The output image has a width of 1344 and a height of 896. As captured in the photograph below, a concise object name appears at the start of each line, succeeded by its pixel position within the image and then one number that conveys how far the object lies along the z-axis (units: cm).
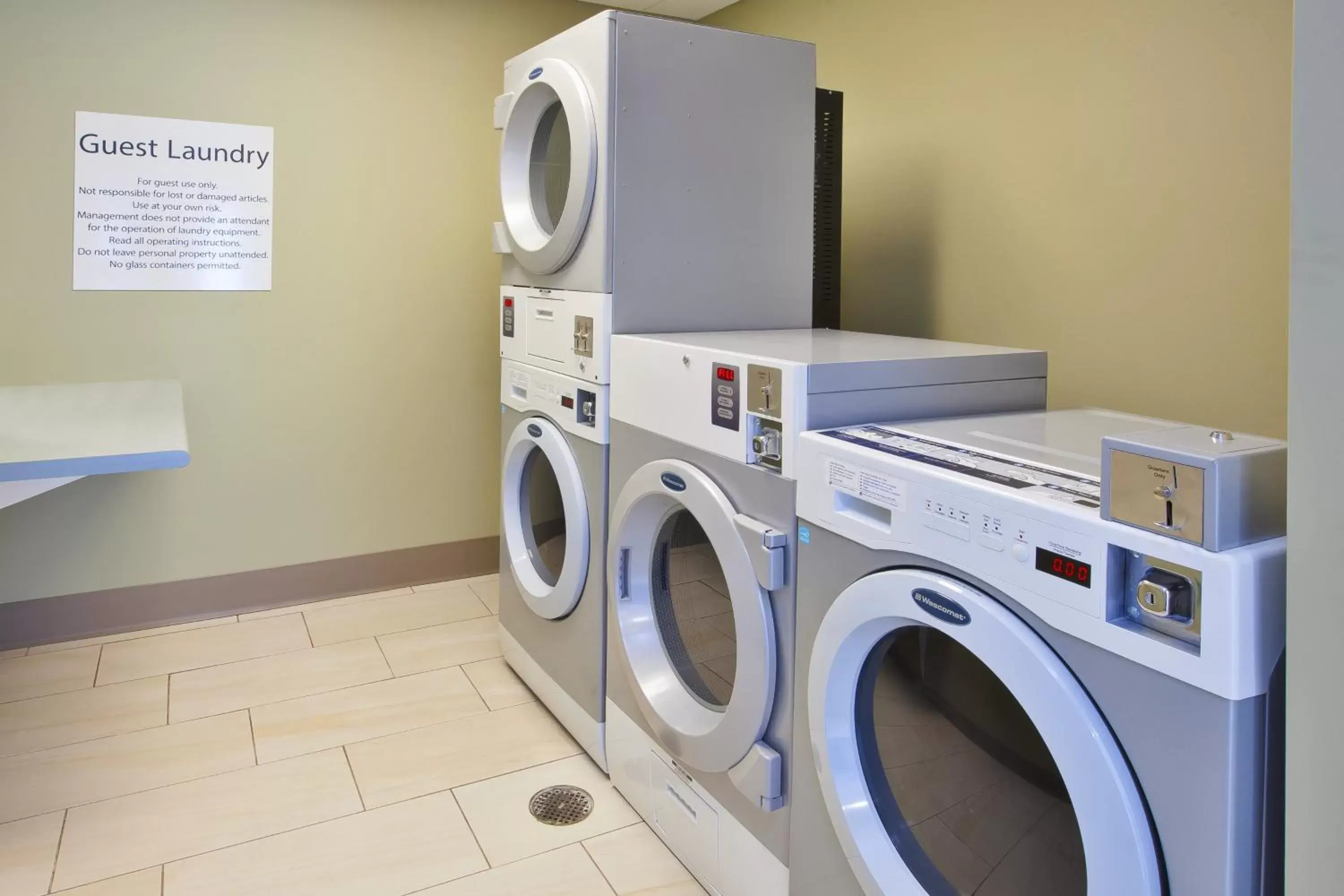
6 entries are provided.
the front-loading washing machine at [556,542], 223
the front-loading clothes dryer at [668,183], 210
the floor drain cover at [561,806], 214
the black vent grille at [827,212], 251
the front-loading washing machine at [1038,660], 90
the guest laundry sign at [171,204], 297
